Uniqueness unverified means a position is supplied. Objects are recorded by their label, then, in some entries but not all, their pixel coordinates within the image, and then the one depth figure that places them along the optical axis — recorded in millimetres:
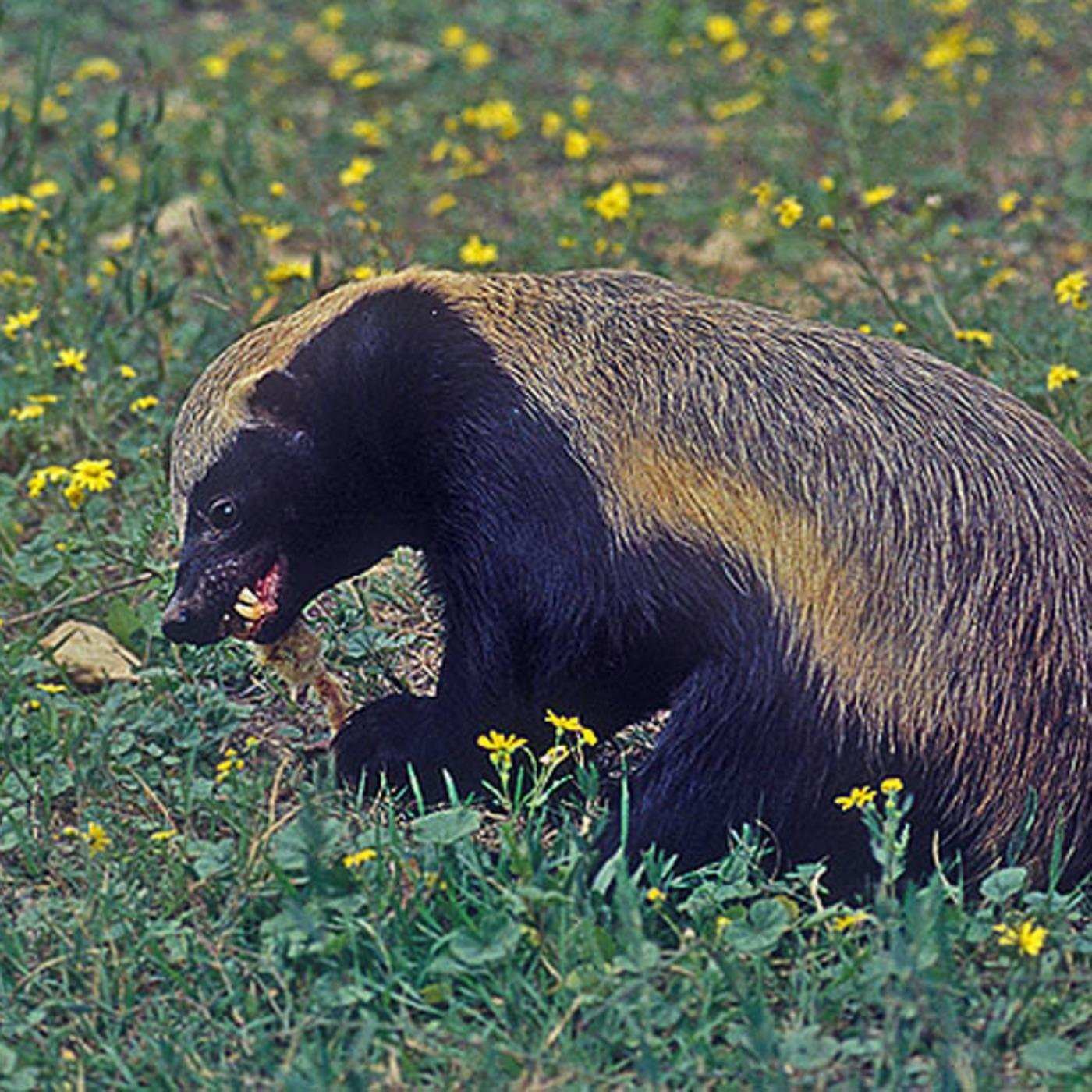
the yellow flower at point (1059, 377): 11219
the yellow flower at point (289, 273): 12773
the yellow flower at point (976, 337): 12164
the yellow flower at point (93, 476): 10828
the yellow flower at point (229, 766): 9141
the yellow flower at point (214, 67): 18328
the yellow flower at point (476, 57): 19047
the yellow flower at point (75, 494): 10789
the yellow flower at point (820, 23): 18500
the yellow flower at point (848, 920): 7805
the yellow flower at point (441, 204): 16016
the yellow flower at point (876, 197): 13062
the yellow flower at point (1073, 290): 11766
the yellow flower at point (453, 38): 19531
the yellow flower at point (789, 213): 12461
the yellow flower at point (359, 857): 7992
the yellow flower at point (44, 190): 14125
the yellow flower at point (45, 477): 11062
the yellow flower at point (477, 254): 13000
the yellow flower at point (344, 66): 19156
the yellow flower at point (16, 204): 13406
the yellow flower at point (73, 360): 12125
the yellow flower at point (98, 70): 18594
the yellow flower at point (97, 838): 8727
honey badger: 8367
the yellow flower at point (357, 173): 13898
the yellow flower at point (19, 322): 12656
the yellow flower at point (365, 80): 16781
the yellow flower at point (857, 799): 8203
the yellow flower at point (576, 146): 15289
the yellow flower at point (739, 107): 16516
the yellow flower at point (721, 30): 18641
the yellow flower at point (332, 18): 20000
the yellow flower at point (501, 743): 8312
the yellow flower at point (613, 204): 13695
